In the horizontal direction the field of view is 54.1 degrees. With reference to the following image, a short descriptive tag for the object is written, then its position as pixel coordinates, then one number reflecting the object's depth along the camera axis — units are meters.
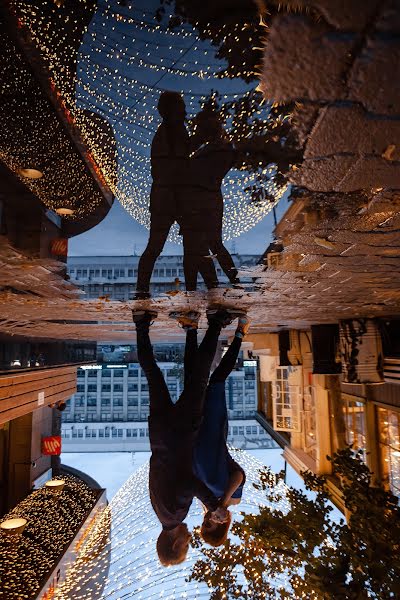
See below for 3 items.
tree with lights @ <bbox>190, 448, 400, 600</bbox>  4.32
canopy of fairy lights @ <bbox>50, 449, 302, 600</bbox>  4.64
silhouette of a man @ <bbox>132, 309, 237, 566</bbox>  3.59
